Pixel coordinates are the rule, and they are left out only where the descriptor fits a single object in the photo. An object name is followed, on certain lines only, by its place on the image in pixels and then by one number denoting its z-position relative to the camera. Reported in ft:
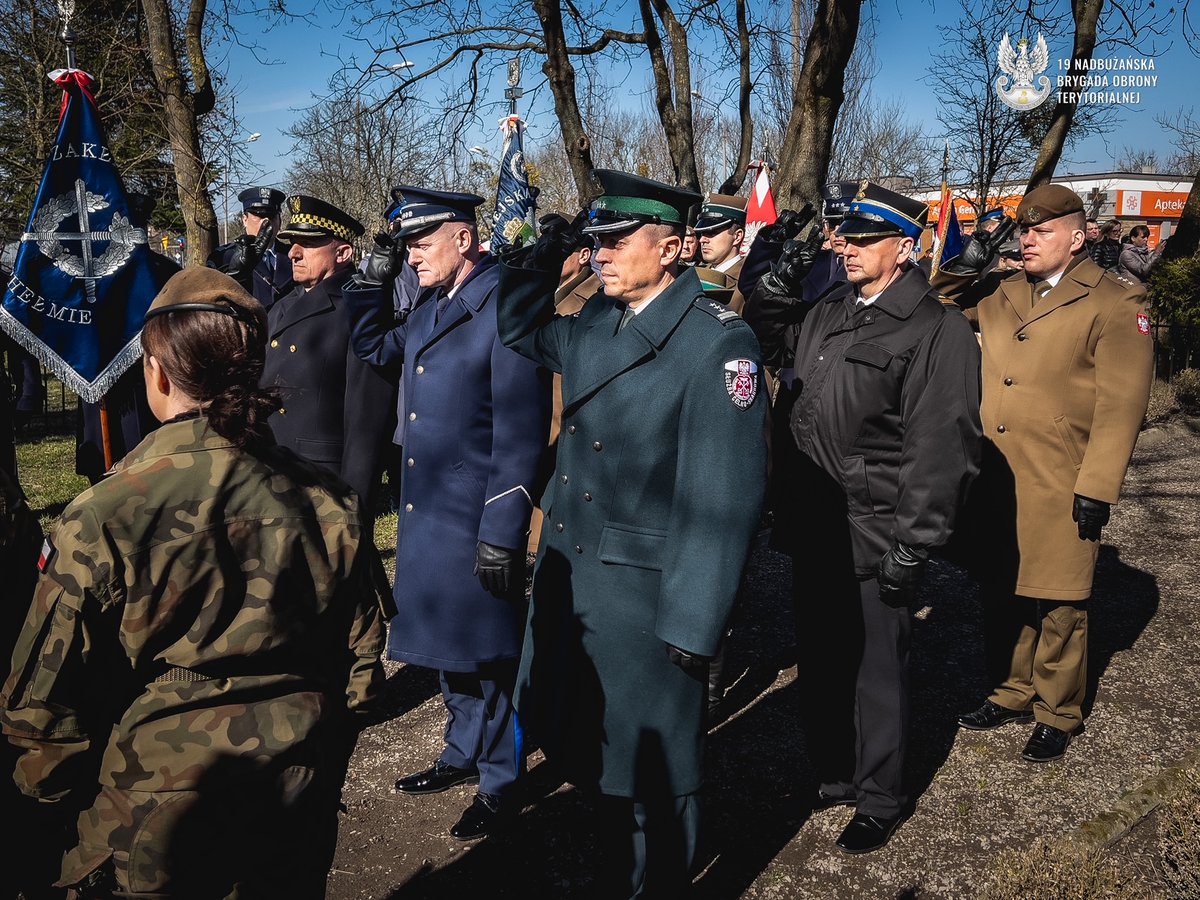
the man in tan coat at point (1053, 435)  12.53
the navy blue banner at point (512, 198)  17.51
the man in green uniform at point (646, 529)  8.39
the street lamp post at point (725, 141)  122.49
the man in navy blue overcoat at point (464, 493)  11.28
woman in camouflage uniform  5.78
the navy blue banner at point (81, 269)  14.25
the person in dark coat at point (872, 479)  10.27
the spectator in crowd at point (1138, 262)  43.39
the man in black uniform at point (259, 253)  20.33
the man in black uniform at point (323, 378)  14.39
